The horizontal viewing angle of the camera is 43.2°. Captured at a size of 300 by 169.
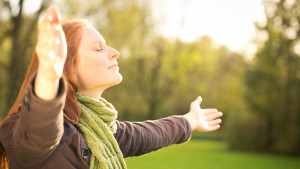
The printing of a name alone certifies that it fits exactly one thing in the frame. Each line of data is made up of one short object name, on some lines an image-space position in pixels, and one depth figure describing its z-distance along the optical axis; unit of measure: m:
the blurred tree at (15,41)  10.30
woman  1.32
